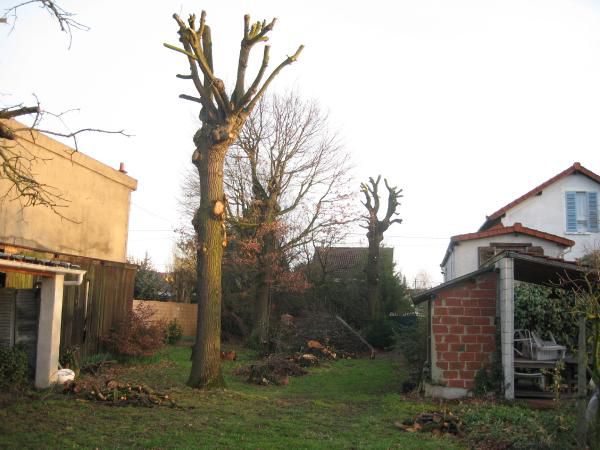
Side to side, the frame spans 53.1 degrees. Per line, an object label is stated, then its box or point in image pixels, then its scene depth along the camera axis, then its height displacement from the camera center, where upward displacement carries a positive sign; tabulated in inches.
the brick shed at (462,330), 486.3 -21.2
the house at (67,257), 446.3 +32.8
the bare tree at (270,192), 962.7 +171.9
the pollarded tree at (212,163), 475.2 +106.5
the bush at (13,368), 410.6 -55.1
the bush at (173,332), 909.2 -58.4
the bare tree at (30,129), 271.9 +76.0
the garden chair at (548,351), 484.1 -35.6
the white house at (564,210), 1002.7 +163.2
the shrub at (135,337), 645.9 -48.4
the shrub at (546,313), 518.0 -5.9
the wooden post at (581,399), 273.7 -41.5
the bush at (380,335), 1026.7 -58.1
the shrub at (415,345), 603.9 -45.1
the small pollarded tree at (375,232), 1104.2 +126.5
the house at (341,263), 1188.5 +76.9
